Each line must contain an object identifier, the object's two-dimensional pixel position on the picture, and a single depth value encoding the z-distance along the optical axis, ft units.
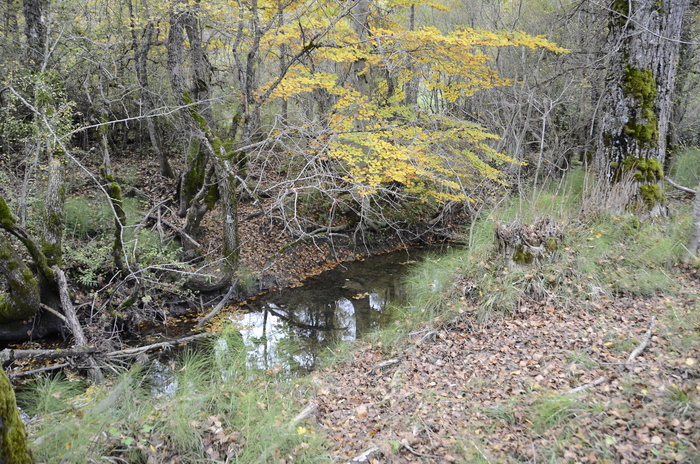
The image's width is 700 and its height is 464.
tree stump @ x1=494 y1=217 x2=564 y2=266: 17.07
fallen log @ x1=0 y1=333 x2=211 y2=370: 15.30
